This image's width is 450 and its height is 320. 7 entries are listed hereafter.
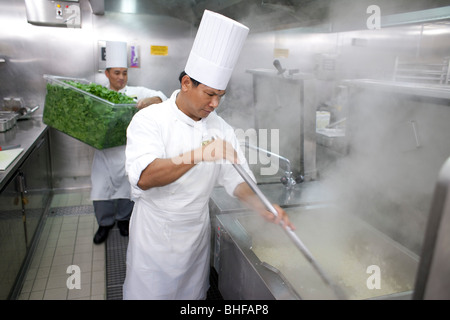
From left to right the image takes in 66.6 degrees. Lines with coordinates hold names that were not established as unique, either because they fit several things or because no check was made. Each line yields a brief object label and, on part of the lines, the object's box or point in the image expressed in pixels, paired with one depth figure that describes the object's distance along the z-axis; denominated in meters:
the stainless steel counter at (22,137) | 2.11
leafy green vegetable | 2.38
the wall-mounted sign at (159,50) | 4.07
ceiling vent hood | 3.52
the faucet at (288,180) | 2.15
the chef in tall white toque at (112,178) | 3.04
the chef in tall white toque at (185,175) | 1.41
